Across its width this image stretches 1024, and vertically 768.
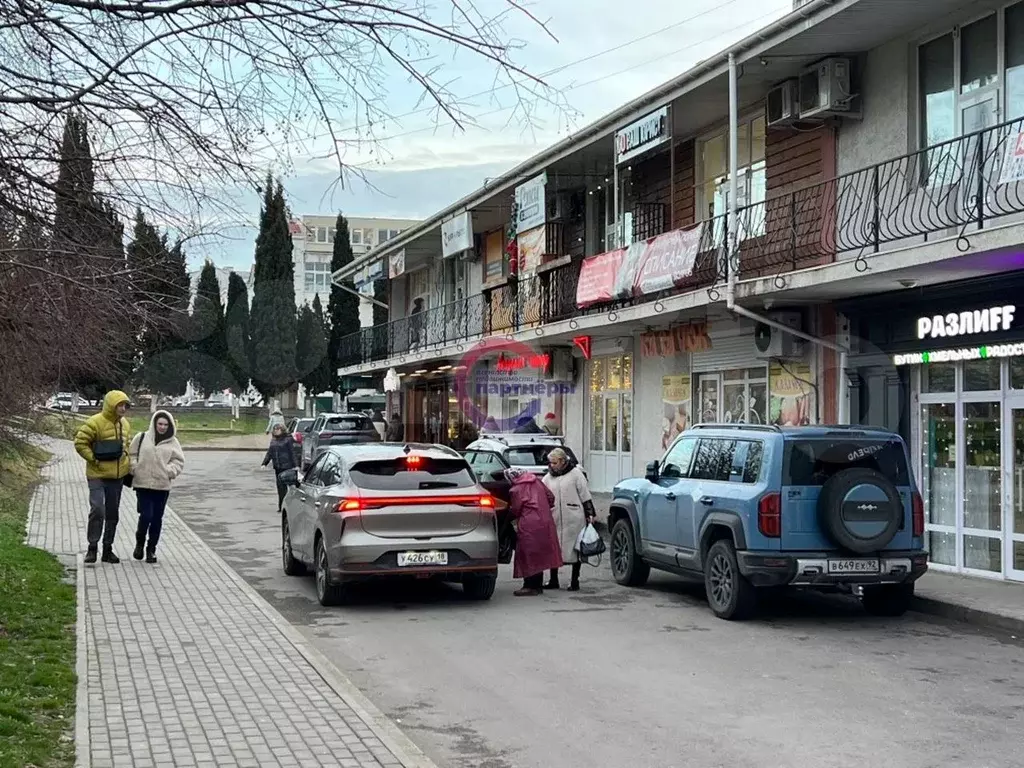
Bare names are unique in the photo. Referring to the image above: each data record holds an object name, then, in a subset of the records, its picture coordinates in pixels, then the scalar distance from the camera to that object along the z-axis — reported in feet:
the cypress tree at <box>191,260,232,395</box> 225.97
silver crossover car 36.11
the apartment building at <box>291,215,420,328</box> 306.35
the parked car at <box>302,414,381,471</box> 98.17
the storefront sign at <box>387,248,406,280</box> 107.76
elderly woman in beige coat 40.81
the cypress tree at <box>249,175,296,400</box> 207.00
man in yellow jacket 43.09
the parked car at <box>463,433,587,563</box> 58.29
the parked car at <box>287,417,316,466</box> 108.06
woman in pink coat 39.86
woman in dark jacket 72.79
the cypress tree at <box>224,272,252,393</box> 222.69
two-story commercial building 42.47
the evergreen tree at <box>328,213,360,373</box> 212.43
